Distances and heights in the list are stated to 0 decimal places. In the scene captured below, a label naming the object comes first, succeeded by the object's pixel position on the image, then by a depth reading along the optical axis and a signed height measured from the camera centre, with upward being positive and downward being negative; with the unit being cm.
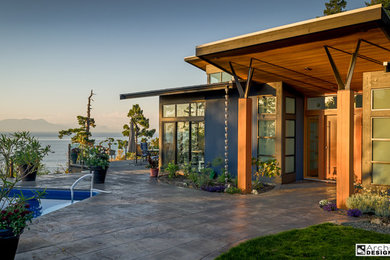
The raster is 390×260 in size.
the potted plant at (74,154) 1369 -82
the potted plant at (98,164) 913 -84
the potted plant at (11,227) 303 -92
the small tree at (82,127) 2291 +66
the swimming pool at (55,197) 761 -162
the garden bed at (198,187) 798 -138
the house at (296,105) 527 +92
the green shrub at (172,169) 987 -108
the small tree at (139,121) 2575 +124
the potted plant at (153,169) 1037 -112
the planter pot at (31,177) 969 -131
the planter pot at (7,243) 301 -106
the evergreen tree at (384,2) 1671 +751
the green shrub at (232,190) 763 -135
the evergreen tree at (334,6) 2080 +884
